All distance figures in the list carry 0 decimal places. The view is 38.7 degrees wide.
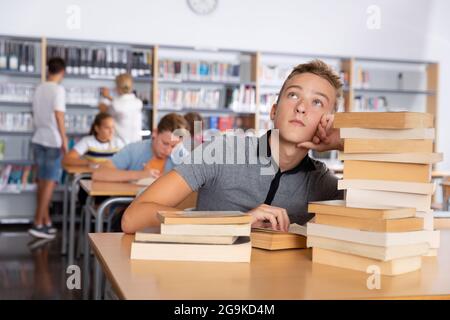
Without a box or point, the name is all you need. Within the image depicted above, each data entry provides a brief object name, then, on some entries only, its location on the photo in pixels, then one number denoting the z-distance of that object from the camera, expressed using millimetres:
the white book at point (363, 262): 1300
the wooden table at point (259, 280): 1125
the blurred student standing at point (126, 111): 6164
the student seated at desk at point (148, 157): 3875
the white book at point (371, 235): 1278
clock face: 7520
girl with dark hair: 5234
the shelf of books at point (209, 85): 7465
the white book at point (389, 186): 1369
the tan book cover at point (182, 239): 1375
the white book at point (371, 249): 1285
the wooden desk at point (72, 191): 4582
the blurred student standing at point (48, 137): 6215
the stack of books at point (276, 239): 1533
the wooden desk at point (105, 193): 3311
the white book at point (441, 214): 2133
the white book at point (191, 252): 1362
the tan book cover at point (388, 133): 1360
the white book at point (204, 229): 1364
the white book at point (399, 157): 1359
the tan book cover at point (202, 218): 1366
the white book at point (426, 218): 1396
